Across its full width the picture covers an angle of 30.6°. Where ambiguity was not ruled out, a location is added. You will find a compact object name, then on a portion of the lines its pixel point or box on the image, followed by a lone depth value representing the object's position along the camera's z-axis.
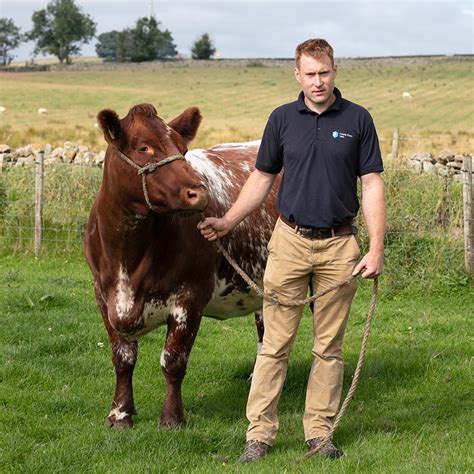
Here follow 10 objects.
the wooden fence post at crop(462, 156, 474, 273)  12.03
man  5.41
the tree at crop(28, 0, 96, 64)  113.31
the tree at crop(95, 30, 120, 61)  156.62
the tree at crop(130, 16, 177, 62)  108.12
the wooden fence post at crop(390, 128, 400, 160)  17.93
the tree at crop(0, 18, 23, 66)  125.19
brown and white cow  5.61
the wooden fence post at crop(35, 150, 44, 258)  14.13
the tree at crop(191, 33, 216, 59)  115.50
